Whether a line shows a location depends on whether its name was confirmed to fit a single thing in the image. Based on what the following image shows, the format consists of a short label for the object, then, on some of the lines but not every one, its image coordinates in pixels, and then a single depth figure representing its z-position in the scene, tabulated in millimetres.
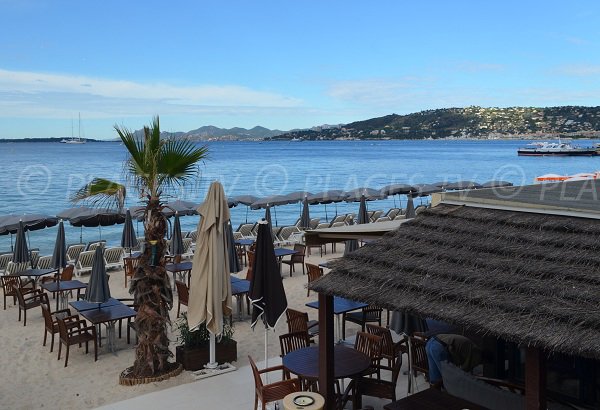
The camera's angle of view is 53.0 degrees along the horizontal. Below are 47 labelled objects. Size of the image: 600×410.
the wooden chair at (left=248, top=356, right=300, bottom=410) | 5980
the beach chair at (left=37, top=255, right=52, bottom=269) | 14642
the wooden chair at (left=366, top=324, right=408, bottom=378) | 6995
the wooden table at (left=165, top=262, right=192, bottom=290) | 12352
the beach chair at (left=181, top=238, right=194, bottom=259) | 16375
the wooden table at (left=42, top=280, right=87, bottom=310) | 11055
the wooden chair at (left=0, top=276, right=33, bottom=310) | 11304
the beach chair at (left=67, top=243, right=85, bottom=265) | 15891
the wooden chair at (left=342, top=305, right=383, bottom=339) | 8854
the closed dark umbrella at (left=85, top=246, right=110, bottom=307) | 9062
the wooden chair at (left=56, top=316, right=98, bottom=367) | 8484
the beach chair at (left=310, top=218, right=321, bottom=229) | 19131
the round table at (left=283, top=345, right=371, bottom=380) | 6059
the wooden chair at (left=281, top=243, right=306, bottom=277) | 14336
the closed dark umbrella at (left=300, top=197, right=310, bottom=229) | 18188
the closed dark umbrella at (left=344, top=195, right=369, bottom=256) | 14656
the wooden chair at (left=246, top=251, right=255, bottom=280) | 12255
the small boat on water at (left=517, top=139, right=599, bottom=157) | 102500
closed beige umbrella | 7766
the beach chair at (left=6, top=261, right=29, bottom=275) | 13848
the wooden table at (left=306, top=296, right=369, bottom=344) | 8468
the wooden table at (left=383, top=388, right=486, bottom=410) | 5383
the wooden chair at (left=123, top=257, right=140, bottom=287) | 13367
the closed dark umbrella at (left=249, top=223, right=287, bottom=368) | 6844
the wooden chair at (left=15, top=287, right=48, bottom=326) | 10578
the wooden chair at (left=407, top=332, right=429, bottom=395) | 6864
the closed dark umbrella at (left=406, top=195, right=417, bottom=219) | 15830
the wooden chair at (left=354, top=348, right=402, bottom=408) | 6215
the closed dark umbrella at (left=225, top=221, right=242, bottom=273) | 10219
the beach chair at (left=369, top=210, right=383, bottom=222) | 20369
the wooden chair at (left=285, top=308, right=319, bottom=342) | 8045
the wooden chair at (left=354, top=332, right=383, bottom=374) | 6957
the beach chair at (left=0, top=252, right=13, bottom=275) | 14711
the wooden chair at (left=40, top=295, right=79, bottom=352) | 9023
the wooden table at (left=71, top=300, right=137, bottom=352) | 8719
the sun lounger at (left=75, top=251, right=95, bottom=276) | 14638
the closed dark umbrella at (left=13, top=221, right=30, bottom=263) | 12742
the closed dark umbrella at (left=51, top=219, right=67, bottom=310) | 11430
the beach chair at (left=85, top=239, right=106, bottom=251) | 16375
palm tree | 7633
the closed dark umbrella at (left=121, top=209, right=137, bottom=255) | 13891
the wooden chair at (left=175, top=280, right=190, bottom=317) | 10142
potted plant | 8219
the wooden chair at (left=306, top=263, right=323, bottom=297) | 11148
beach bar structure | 4309
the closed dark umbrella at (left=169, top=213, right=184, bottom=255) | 13555
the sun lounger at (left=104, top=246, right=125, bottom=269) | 15586
